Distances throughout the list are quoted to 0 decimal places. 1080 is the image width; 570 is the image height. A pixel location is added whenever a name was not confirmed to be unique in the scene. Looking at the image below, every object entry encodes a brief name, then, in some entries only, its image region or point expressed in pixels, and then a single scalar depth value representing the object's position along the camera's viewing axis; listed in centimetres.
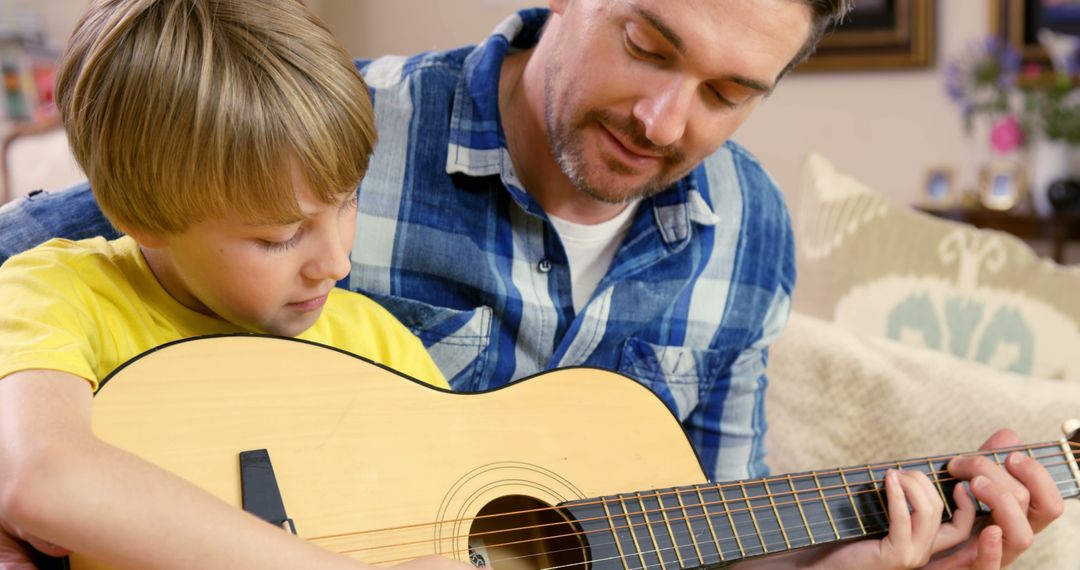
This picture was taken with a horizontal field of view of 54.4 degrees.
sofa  139
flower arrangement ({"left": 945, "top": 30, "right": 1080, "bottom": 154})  285
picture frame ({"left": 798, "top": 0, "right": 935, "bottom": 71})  325
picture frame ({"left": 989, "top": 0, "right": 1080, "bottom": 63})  310
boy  74
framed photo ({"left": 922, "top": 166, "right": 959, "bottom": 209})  317
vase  283
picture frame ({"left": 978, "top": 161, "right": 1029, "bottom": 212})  295
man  119
